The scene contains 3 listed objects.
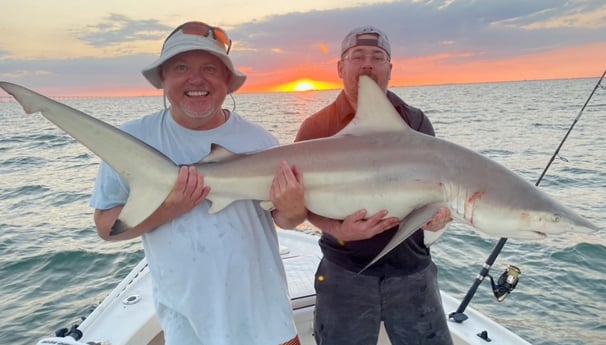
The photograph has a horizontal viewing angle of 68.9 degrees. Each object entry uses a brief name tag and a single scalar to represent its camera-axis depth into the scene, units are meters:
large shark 2.14
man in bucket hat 2.05
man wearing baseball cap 2.68
